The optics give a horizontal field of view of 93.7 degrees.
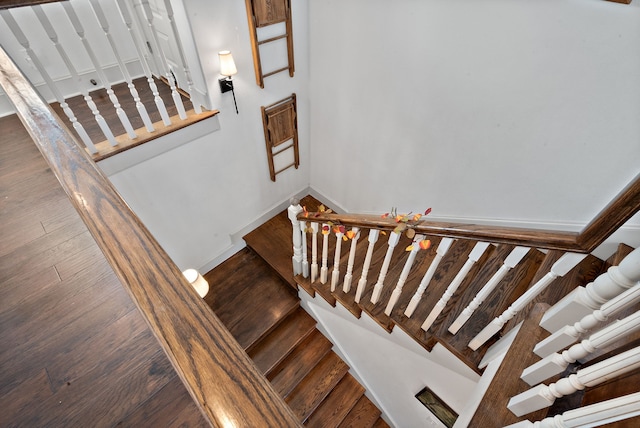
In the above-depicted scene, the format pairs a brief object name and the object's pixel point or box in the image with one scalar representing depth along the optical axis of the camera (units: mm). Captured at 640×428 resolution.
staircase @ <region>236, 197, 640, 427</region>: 1163
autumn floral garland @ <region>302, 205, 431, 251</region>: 1376
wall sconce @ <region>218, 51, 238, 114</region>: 2459
